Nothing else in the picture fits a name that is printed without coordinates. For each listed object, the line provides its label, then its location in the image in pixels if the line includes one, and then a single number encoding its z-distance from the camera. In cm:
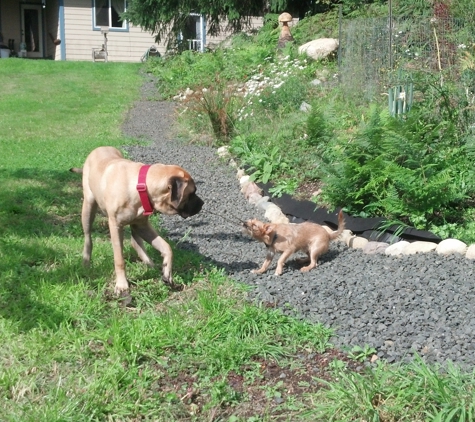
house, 3166
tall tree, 2408
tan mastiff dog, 544
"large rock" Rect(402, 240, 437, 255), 640
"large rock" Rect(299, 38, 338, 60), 1677
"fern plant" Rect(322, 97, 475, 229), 681
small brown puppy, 628
